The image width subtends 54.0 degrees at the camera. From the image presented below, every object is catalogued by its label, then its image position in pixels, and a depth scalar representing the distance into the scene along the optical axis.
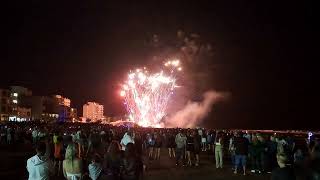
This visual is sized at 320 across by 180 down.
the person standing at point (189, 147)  14.98
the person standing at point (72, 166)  6.50
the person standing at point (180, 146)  14.89
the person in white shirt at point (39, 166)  5.40
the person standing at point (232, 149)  13.98
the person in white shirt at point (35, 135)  20.80
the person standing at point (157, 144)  17.37
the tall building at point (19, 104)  90.18
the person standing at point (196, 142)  14.96
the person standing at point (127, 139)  12.46
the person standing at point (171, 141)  17.05
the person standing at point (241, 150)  12.77
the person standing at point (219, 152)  14.06
